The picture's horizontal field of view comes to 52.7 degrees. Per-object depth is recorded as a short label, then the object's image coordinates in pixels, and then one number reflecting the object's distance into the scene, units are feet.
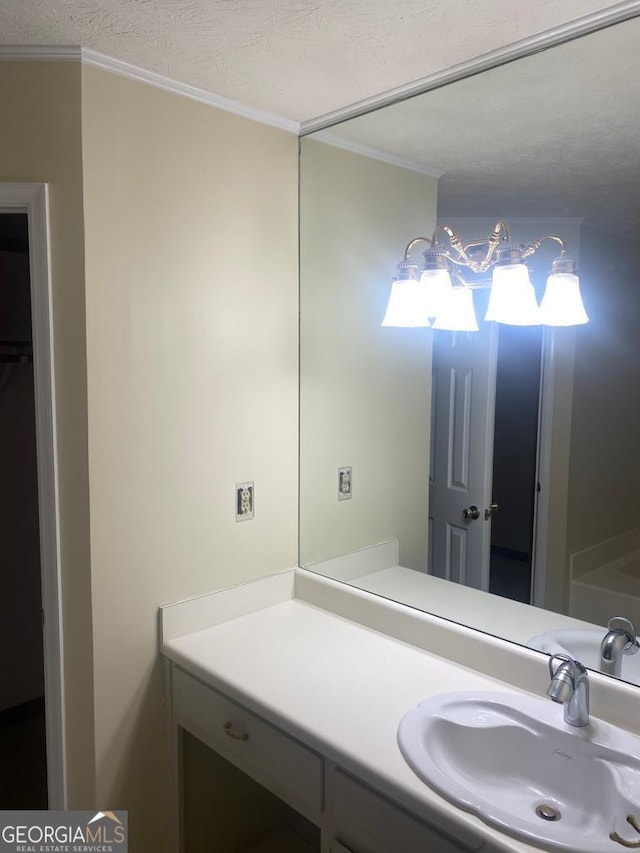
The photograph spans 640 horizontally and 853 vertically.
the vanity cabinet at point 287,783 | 4.07
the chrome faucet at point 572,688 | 4.34
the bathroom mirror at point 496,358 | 4.82
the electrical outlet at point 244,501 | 6.39
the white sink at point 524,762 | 3.90
